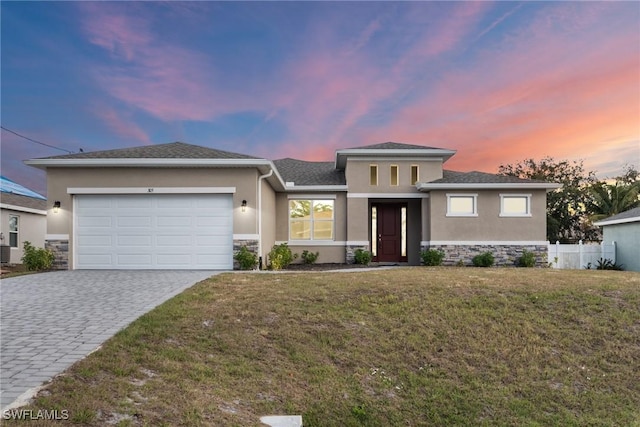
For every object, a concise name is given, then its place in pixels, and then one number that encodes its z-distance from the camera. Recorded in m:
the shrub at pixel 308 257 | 15.06
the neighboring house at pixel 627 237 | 15.11
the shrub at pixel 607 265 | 15.73
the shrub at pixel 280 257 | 12.48
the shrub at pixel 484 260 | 14.09
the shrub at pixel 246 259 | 11.23
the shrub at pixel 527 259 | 14.00
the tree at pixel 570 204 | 26.12
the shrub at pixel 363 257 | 14.70
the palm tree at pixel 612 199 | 22.37
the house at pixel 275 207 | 11.52
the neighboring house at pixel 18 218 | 16.50
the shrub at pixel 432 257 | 14.08
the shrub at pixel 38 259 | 11.16
